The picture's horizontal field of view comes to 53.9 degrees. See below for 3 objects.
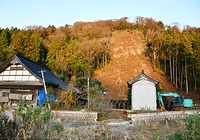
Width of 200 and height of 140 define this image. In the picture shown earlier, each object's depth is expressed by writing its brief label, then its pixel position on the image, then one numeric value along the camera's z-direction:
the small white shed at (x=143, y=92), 13.47
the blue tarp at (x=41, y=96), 13.80
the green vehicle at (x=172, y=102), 14.34
